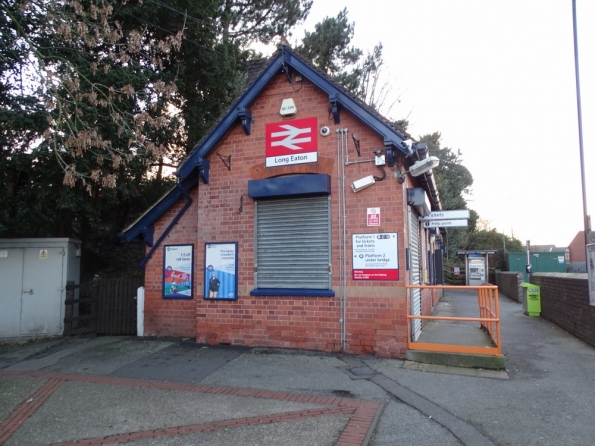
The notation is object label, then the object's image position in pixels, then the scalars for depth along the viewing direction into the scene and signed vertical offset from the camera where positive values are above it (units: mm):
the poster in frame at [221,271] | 9133 -198
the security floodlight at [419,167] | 7914 +1653
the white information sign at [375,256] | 8039 +78
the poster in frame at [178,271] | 10195 -216
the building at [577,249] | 43281 +1037
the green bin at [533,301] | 14383 -1320
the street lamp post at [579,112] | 12328 +4089
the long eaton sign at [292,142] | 8812 +2346
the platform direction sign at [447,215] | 11102 +1126
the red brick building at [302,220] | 8125 +787
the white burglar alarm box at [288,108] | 8969 +3041
